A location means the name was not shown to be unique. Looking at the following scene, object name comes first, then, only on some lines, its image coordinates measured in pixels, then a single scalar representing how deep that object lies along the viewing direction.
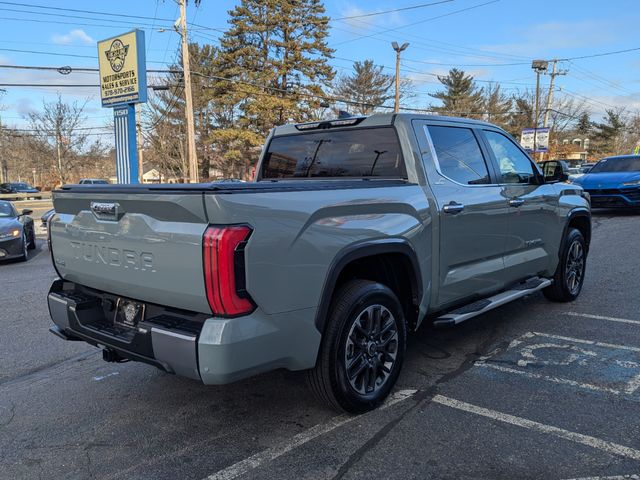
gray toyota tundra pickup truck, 2.55
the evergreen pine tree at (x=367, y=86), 52.25
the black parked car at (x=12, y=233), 9.56
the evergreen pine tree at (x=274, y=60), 37.75
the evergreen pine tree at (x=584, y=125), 67.49
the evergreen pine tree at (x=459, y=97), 59.47
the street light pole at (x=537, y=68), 37.16
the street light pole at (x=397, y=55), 32.41
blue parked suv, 14.31
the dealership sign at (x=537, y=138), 30.86
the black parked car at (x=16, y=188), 43.36
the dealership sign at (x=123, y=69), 15.84
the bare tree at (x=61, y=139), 46.66
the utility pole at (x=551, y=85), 44.93
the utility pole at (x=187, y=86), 22.52
